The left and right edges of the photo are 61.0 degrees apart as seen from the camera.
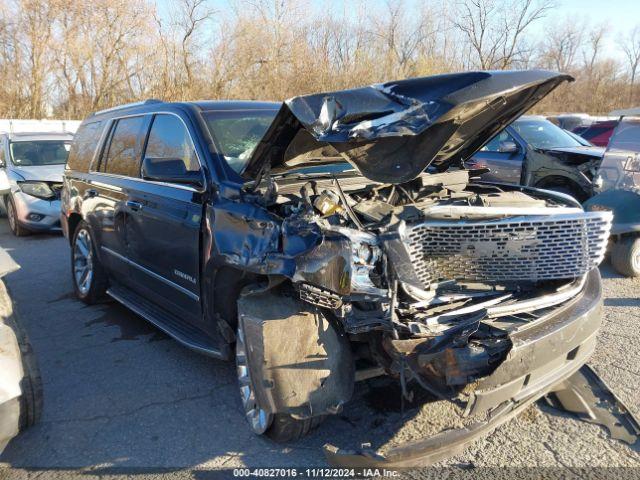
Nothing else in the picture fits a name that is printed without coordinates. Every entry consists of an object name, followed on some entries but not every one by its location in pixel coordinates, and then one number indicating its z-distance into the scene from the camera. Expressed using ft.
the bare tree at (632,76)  136.36
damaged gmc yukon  8.49
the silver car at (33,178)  30.37
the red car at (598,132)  50.65
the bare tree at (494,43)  94.02
